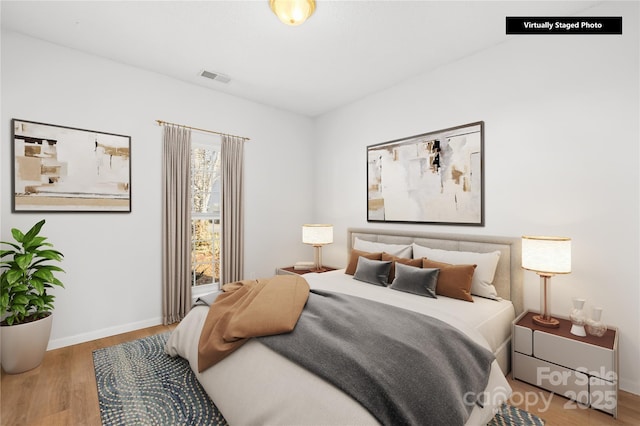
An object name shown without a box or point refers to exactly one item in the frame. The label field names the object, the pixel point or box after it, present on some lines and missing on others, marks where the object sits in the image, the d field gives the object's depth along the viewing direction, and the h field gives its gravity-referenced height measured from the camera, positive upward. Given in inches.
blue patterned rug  73.4 -49.8
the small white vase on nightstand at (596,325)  81.9 -30.9
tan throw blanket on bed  71.3 -26.2
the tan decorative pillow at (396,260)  116.7 -19.5
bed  54.3 -33.3
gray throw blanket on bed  53.7 -29.8
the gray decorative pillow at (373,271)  119.0 -24.1
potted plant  91.6 -28.8
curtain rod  134.7 +40.4
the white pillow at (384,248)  129.9 -16.3
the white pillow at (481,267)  104.1 -19.2
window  151.1 +0.0
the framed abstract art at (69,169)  105.7 +16.5
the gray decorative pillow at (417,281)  103.6 -24.1
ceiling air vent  133.4 +61.6
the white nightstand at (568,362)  75.6 -40.8
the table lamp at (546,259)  86.9 -14.0
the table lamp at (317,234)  161.8 -11.8
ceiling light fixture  84.5 +57.8
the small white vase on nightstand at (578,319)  83.5 -30.1
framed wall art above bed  119.0 +15.2
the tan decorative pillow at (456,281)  100.4 -23.4
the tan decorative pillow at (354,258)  132.8 -21.1
